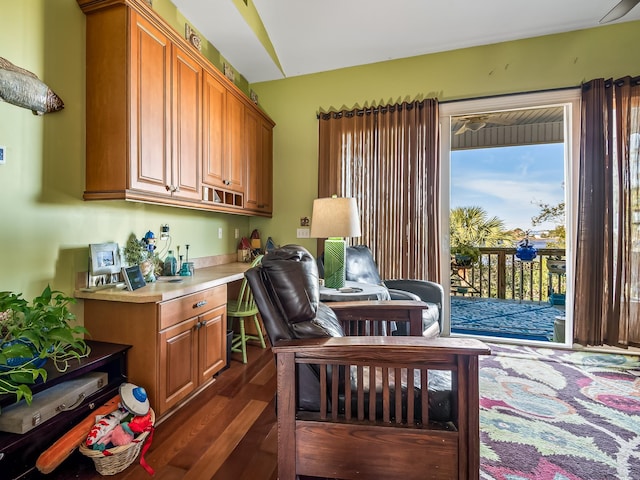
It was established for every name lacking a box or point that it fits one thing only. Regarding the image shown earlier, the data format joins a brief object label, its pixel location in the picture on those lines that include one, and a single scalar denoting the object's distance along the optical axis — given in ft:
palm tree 15.60
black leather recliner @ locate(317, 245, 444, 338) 8.49
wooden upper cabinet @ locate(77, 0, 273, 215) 5.67
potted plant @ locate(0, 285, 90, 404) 3.52
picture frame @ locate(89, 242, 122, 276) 5.92
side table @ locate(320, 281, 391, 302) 6.62
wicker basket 4.38
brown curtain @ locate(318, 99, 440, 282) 10.21
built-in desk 5.52
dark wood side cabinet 3.92
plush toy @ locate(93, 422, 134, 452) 4.45
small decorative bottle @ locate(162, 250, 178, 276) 7.83
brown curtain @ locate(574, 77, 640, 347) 8.75
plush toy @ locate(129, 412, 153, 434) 4.80
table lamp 6.65
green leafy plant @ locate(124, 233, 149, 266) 6.75
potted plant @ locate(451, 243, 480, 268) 15.28
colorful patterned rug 4.66
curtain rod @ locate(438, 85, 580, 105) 9.40
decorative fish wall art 4.61
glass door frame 9.40
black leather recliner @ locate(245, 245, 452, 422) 3.97
